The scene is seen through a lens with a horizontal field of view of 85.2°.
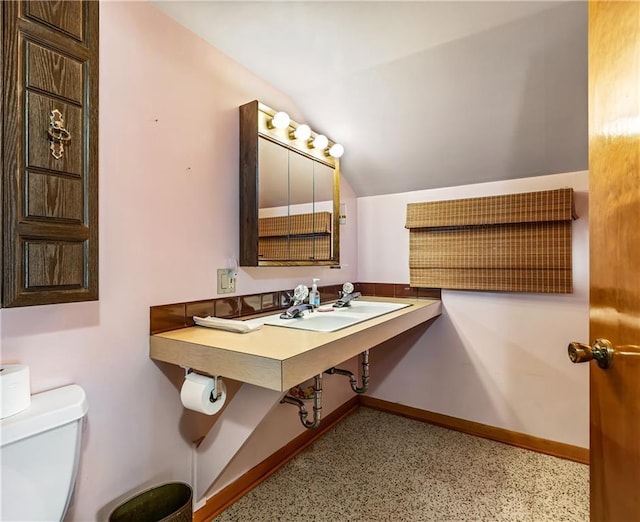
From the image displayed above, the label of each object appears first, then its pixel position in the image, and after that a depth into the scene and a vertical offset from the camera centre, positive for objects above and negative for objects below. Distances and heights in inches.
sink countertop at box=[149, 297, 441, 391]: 41.4 -11.9
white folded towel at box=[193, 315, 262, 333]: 53.3 -9.9
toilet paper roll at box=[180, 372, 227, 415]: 48.1 -18.5
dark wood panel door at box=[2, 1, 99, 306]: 32.1 +10.9
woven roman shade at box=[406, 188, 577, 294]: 77.9 +4.6
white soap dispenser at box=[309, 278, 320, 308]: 77.2 -8.0
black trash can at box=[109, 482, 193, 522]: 47.3 -34.9
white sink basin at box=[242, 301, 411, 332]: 59.7 -11.0
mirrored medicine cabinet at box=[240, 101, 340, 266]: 65.6 +14.0
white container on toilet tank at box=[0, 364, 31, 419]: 34.5 -13.0
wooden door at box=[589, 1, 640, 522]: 26.9 +0.9
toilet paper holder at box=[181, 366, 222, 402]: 48.5 -18.2
